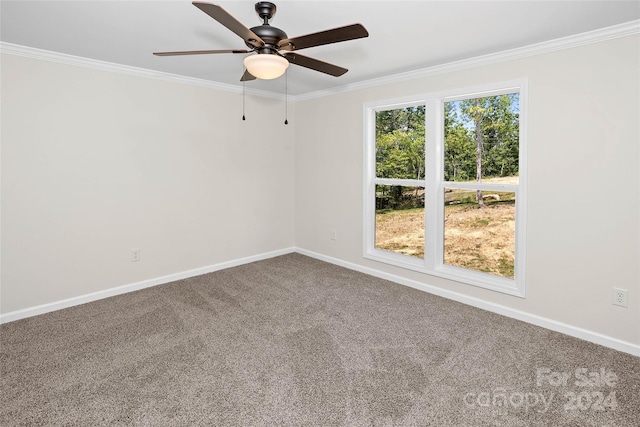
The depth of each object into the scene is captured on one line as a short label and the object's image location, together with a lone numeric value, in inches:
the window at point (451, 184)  123.0
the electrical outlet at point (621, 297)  96.0
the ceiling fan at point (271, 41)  69.2
